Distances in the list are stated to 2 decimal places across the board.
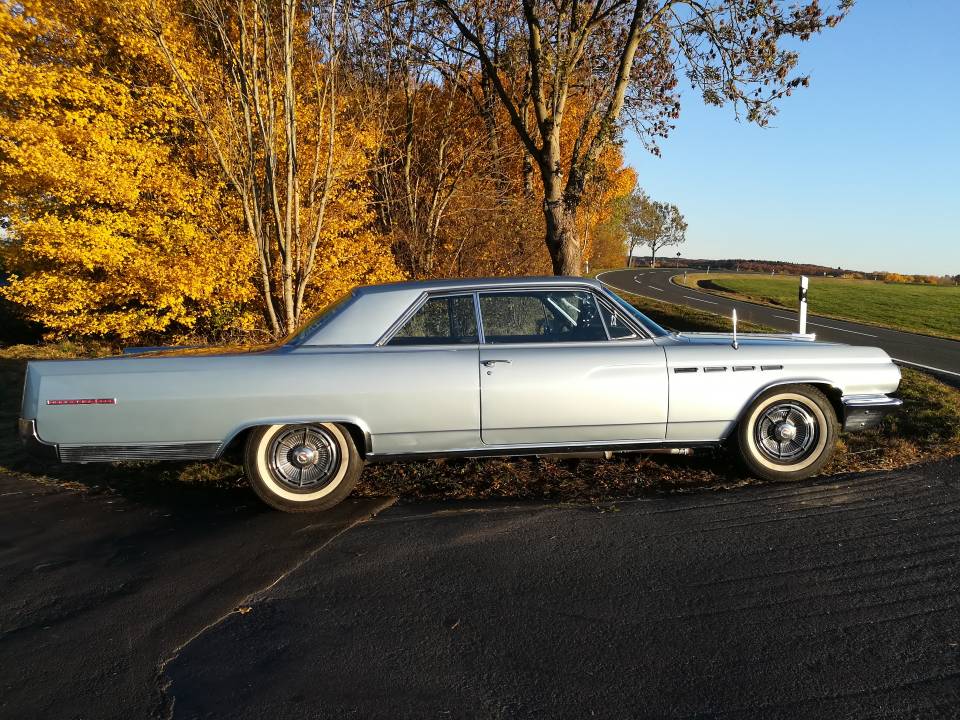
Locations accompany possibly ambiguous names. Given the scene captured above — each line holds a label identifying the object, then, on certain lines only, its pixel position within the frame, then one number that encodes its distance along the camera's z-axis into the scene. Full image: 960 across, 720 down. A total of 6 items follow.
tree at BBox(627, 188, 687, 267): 92.12
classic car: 4.17
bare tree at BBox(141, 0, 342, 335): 9.12
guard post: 9.33
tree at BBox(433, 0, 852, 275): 11.41
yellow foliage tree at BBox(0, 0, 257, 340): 10.80
